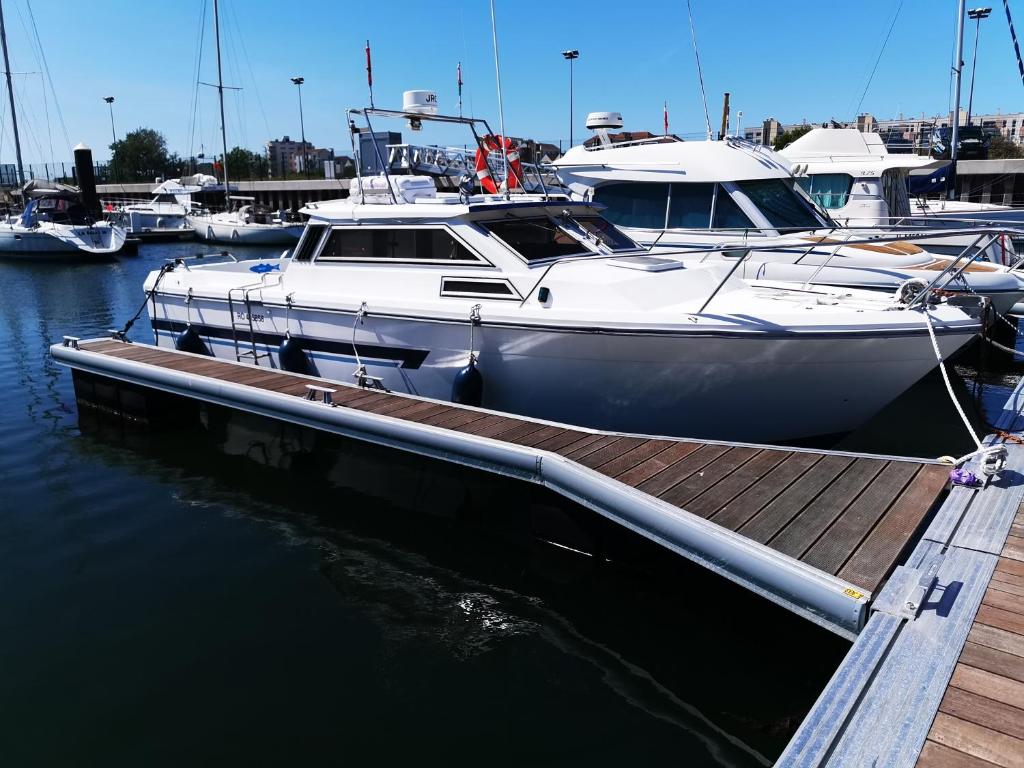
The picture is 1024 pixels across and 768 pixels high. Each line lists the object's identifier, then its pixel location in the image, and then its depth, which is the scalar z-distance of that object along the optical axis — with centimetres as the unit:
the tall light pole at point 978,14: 2983
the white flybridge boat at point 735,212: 1040
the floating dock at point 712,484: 414
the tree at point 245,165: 6975
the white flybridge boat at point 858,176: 1501
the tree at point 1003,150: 4194
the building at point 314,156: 6602
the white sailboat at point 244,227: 3541
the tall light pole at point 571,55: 3684
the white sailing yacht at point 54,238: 2989
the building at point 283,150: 14881
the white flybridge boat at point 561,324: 615
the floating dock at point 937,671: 287
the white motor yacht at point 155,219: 4031
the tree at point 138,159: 7875
